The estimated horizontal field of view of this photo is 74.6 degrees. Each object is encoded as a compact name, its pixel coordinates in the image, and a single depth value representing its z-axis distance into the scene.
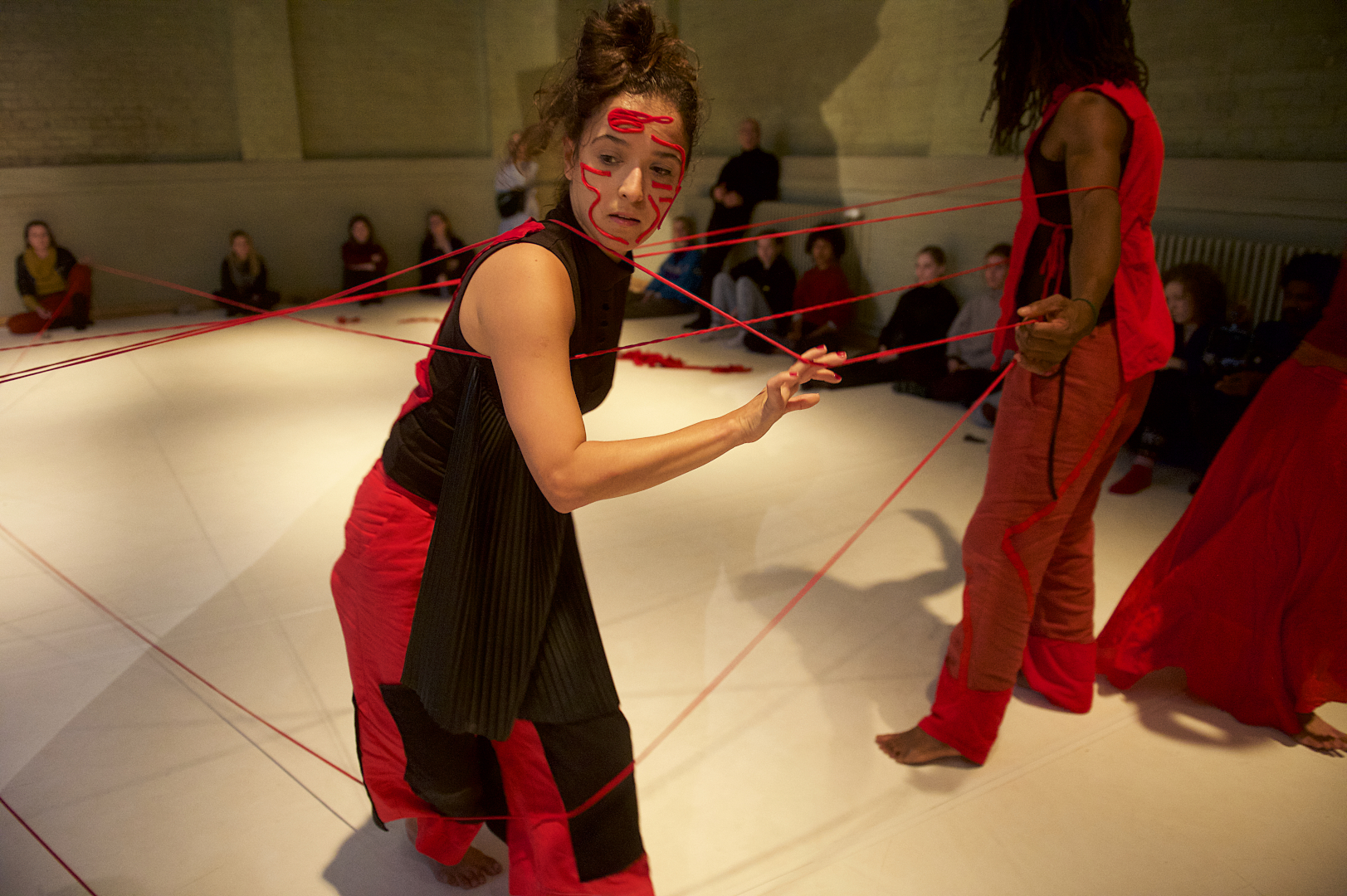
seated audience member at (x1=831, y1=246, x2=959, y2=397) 5.59
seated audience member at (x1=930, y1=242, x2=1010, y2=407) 5.03
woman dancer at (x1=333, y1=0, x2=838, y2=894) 1.12
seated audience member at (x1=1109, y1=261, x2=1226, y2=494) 3.96
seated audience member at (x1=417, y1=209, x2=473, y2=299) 9.16
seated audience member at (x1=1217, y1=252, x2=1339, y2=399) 3.66
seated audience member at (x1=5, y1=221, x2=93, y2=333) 7.27
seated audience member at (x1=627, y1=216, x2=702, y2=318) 7.79
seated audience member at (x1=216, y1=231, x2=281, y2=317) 8.28
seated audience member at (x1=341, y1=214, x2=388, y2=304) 9.02
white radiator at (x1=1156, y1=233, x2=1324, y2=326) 4.32
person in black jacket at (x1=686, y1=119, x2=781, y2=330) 7.72
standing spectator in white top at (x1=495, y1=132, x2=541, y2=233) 8.20
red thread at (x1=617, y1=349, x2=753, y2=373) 5.77
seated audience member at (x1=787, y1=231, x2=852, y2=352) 6.36
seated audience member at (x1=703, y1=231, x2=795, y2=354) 6.75
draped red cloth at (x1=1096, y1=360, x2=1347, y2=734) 2.07
